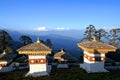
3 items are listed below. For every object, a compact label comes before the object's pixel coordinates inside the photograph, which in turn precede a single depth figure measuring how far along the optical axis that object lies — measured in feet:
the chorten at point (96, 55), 33.53
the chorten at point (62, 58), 46.82
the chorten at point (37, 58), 31.93
